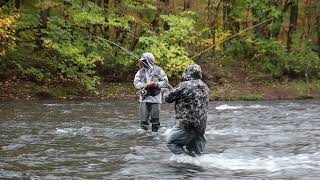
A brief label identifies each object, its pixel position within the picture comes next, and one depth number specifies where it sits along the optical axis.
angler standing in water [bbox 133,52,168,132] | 14.67
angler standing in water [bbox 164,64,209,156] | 10.55
